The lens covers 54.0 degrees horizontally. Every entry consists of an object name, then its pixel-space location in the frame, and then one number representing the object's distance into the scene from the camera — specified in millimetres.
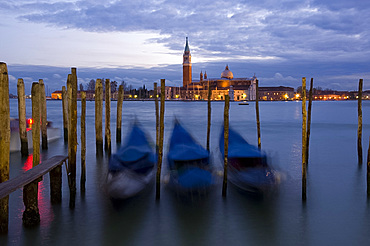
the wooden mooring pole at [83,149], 6094
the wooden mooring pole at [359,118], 8748
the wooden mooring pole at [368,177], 6219
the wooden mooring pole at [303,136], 5875
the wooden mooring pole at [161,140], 5969
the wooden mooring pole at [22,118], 8844
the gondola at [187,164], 6020
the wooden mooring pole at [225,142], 6077
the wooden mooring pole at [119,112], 11911
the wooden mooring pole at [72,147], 5573
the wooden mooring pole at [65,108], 11870
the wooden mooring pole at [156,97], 10282
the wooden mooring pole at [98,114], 9927
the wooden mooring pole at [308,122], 8685
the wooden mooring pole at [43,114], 9461
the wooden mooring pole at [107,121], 10195
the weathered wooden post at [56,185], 5627
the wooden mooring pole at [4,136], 4395
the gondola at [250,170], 6074
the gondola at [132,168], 5793
